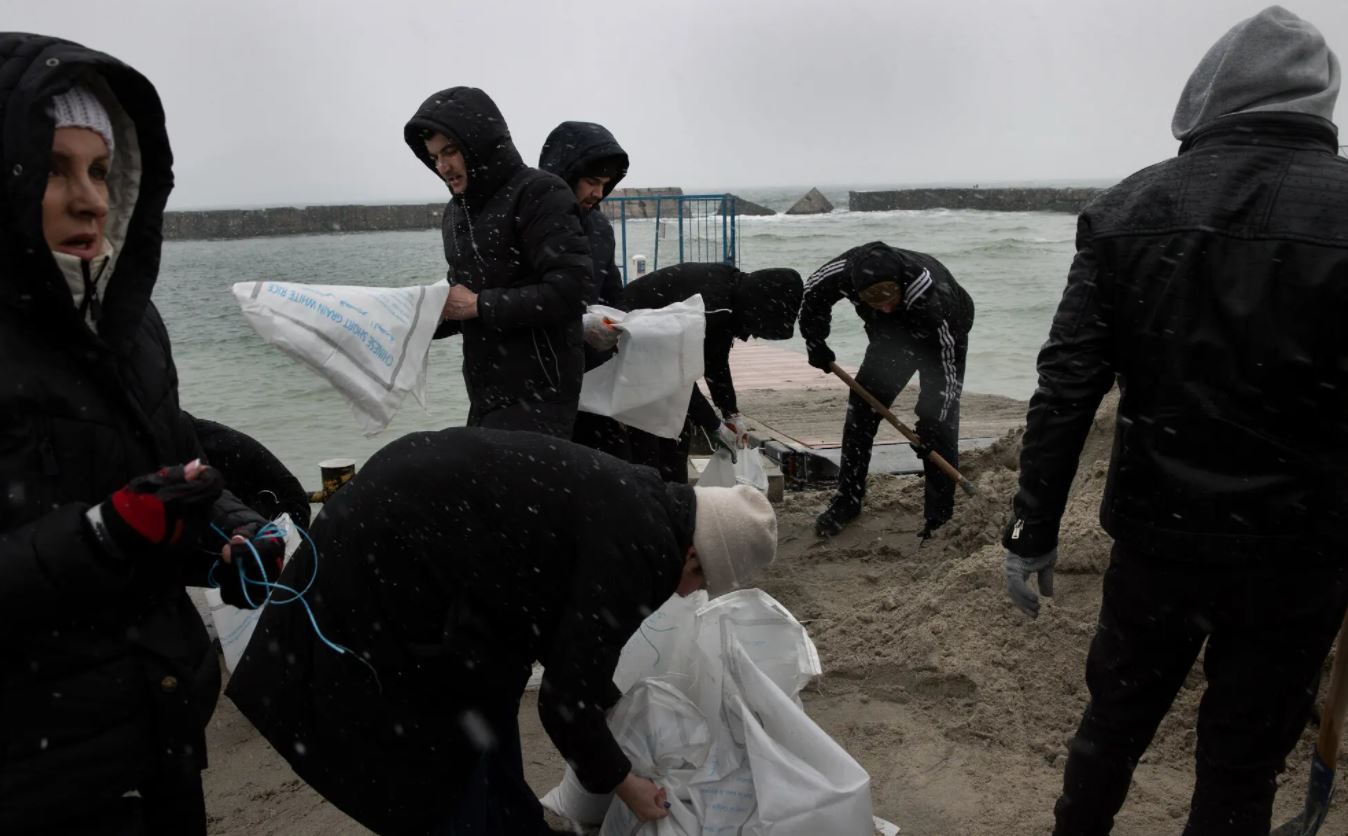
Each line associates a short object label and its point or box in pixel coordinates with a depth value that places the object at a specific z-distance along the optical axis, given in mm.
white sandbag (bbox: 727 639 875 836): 2328
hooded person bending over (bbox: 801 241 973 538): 5047
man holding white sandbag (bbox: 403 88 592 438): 3346
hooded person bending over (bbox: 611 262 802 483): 4711
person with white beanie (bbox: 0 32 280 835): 1406
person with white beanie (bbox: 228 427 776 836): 2072
